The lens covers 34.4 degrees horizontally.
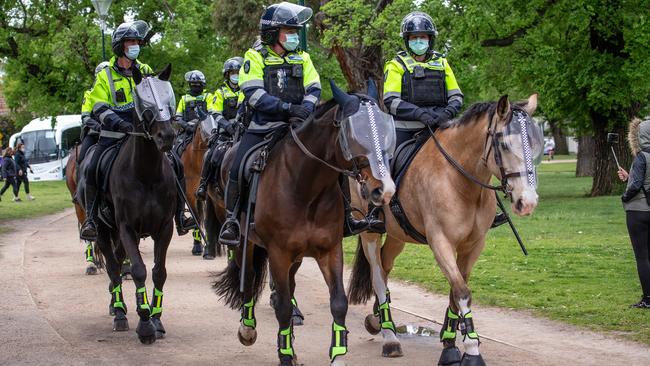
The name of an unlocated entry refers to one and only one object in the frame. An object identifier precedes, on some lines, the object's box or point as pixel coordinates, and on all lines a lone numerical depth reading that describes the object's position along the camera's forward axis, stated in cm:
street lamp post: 2489
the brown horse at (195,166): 1808
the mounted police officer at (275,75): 935
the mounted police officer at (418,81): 1033
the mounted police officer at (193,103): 1875
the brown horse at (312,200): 799
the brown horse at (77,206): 1620
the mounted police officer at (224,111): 1399
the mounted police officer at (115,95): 1121
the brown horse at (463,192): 844
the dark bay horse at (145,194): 1031
